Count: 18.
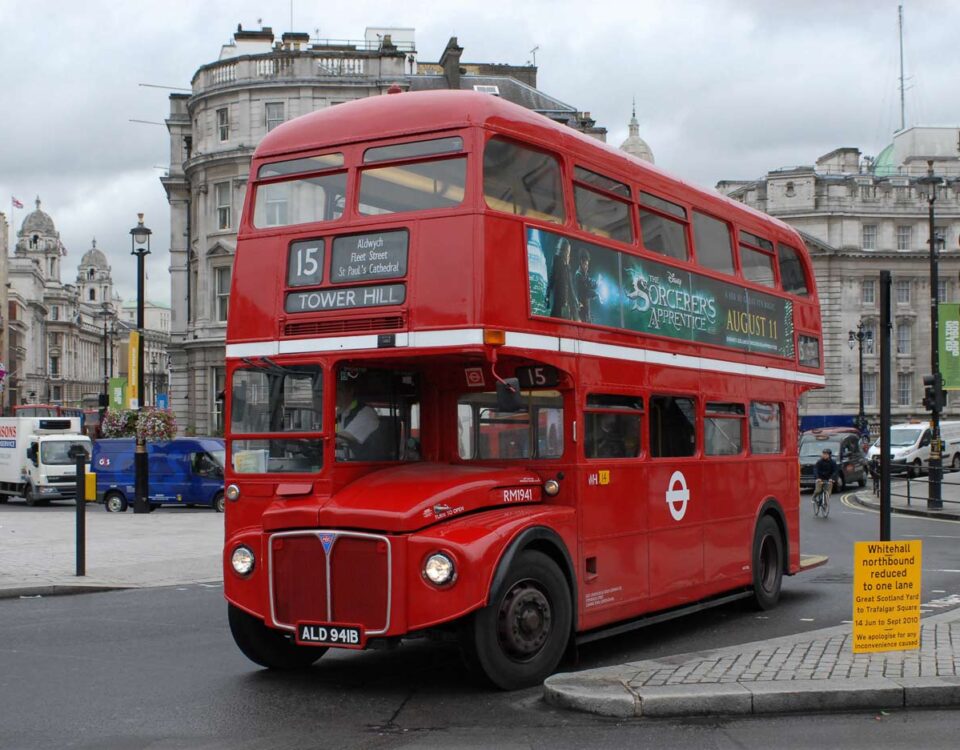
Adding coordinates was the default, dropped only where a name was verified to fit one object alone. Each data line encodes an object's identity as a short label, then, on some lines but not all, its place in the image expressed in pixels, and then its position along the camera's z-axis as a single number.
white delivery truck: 40.50
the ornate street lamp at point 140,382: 31.45
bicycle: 29.06
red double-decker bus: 8.62
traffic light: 30.86
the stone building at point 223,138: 50.56
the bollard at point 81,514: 15.81
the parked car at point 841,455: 41.56
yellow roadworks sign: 9.13
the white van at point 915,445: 47.81
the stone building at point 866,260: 85.56
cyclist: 29.23
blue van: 34.28
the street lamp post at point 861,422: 64.88
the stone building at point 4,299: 129.62
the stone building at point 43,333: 151.88
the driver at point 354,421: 9.29
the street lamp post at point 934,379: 30.34
